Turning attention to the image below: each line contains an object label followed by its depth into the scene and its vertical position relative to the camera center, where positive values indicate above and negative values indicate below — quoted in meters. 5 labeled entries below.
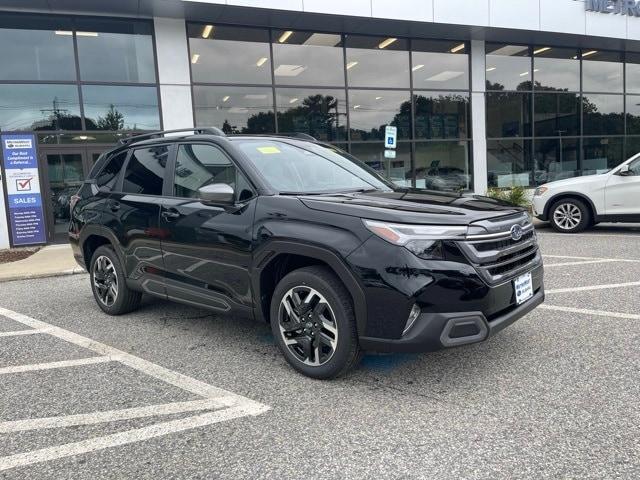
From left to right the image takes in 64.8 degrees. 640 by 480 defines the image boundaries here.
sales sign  11.09 +0.21
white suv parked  9.36 -0.66
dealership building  11.39 +2.66
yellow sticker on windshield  4.07 +0.27
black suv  3.00 -0.46
